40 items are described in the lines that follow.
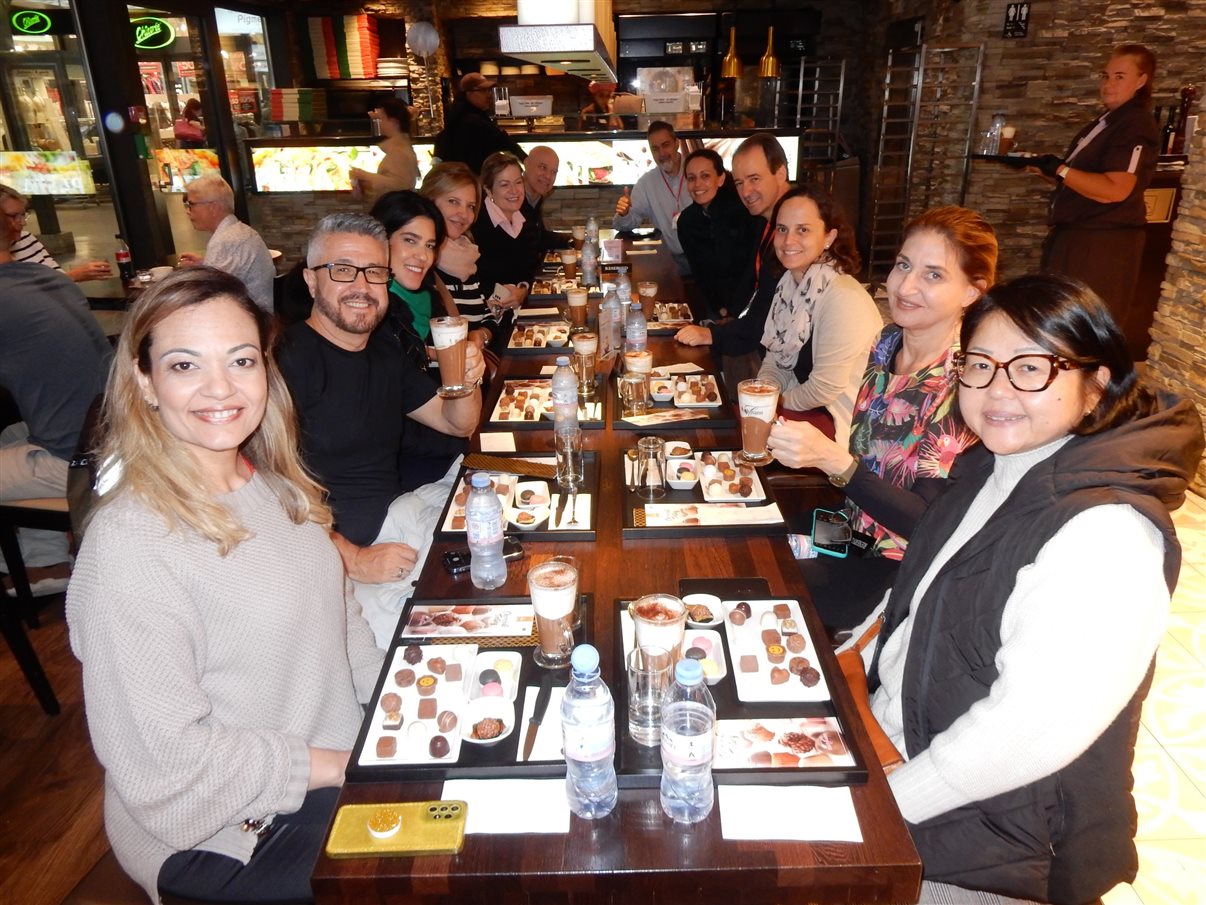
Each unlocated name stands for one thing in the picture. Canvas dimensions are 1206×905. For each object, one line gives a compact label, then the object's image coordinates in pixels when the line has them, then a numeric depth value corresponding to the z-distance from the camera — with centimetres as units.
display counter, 718
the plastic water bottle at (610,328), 350
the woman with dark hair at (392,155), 659
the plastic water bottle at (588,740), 117
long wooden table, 113
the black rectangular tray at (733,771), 126
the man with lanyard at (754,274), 379
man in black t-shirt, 246
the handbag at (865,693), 151
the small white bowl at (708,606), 160
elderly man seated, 477
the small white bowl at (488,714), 135
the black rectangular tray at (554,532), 198
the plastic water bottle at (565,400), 239
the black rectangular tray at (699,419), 265
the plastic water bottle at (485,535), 177
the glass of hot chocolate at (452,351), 266
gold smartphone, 116
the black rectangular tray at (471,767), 129
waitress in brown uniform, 473
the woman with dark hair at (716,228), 502
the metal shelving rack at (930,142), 732
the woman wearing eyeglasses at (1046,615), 122
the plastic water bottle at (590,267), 486
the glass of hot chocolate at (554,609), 149
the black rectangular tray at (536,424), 266
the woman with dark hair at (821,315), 308
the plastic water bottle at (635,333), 329
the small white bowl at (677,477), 221
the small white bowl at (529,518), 201
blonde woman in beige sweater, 128
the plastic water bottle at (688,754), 117
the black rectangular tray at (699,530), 198
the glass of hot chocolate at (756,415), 219
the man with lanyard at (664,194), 599
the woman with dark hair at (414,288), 302
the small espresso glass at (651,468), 219
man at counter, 670
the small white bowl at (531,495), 212
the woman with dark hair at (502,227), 503
